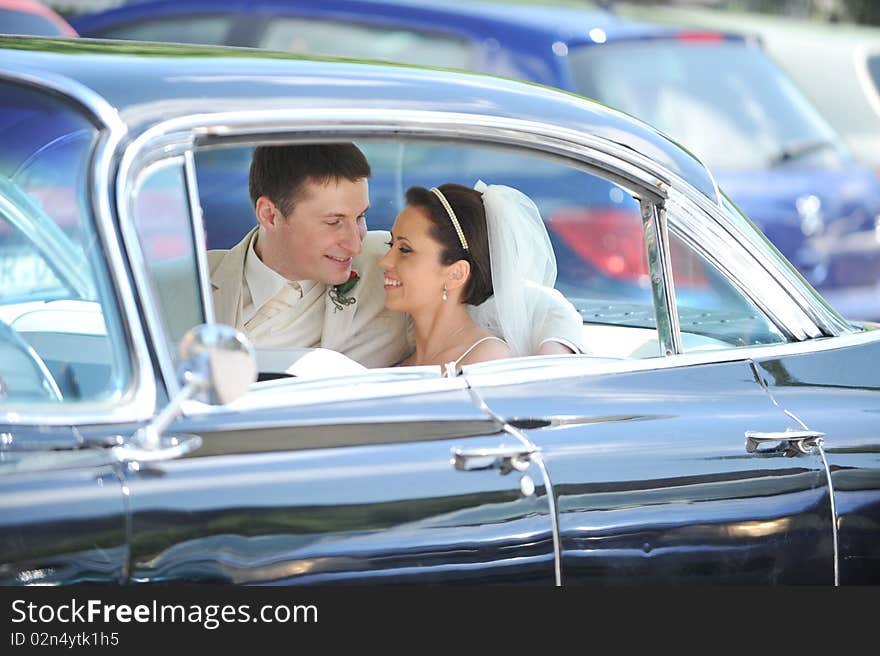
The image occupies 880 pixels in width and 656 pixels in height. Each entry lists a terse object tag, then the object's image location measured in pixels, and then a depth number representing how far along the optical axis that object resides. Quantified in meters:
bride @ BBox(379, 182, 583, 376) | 6.77
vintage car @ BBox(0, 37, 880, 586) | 4.55
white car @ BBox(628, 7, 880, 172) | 17.58
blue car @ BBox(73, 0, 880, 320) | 12.63
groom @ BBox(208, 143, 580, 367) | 7.16
